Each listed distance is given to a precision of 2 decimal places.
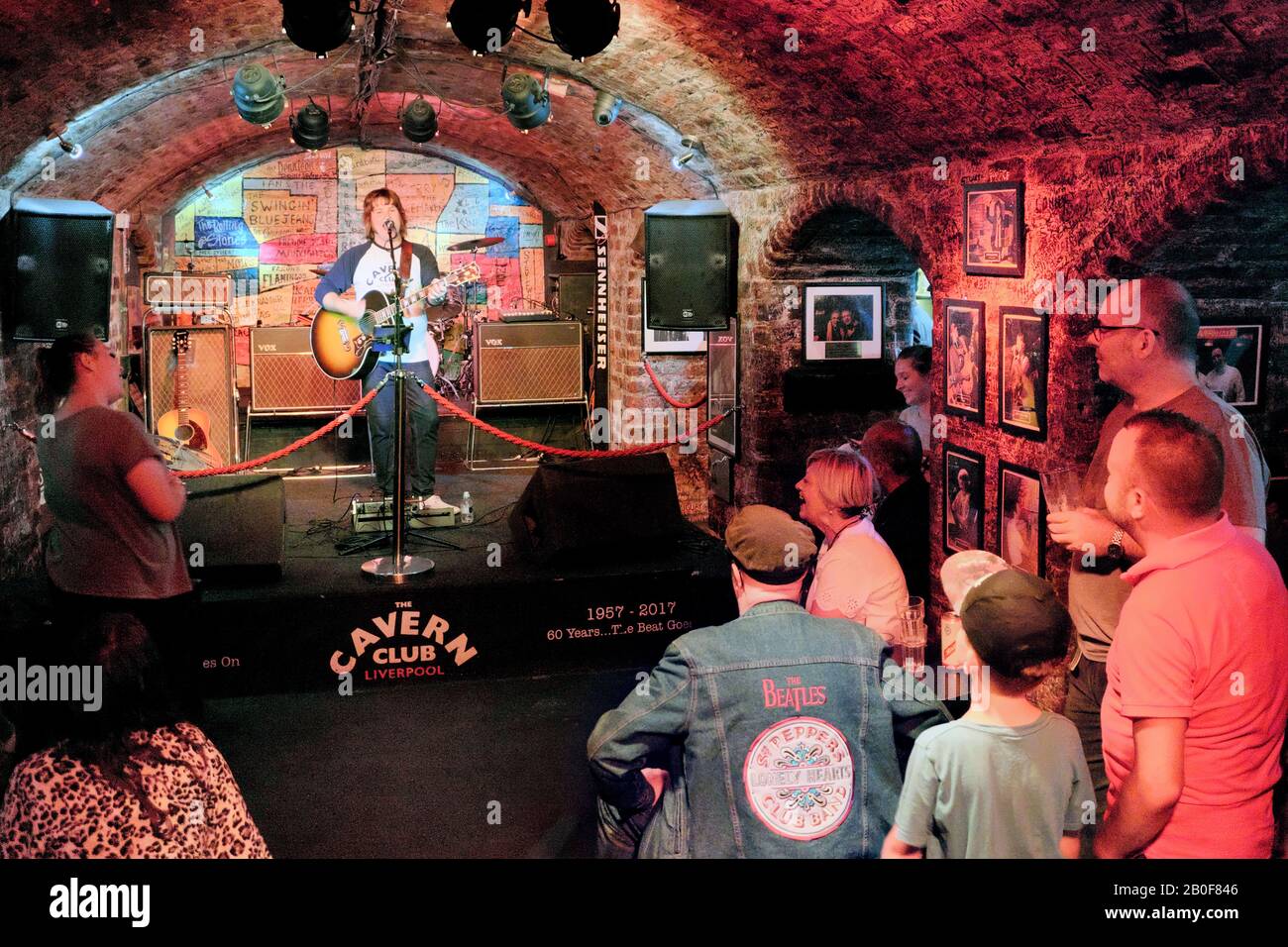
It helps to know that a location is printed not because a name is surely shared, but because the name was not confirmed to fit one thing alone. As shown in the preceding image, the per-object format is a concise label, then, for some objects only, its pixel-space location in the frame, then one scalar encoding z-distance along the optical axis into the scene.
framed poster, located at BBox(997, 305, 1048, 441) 4.43
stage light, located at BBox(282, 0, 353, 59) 4.48
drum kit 7.55
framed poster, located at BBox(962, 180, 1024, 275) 4.53
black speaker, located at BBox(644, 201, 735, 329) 7.08
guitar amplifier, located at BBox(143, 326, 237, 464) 9.16
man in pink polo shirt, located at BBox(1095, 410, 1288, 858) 2.24
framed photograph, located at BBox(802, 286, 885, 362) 6.98
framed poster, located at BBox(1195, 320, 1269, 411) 4.43
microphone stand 5.22
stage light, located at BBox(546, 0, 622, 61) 4.59
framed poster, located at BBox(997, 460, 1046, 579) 4.46
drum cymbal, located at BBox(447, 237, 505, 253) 7.41
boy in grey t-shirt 2.10
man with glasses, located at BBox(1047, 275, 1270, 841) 3.05
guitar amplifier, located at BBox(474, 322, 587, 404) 10.15
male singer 5.95
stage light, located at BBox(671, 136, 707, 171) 6.91
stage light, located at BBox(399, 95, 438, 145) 8.00
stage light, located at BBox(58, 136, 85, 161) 6.32
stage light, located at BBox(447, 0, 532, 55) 4.46
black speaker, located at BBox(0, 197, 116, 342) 6.15
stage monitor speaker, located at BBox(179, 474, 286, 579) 5.22
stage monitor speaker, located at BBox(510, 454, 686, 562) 5.57
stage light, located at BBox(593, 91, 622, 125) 6.73
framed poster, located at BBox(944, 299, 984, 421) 4.90
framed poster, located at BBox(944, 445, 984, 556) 4.93
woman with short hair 3.11
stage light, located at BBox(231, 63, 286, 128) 6.00
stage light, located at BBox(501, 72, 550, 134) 6.43
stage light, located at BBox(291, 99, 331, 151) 8.11
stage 5.13
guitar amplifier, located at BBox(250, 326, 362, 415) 10.14
